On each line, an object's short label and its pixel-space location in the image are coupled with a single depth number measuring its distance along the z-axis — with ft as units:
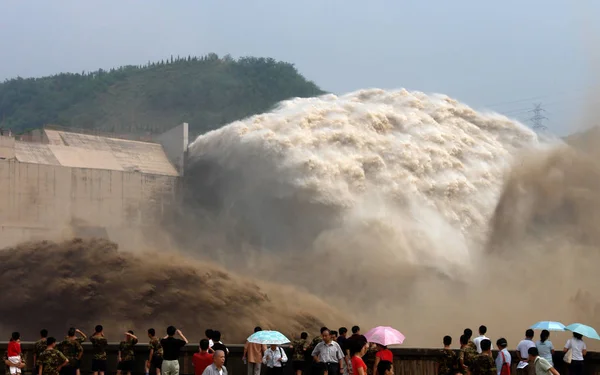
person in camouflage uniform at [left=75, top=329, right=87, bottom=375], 48.37
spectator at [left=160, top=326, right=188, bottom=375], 43.27
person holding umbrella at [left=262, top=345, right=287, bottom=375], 47.32
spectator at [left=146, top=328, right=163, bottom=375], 48.88
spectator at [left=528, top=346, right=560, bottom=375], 38.11
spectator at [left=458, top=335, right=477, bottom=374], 40.59
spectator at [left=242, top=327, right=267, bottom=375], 48.14
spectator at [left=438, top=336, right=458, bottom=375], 41.56
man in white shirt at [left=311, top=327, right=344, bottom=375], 44.80
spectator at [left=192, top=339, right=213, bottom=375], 36.47
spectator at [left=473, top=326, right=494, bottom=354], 45.06
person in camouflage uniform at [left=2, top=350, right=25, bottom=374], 48.29
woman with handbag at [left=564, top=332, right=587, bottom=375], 46.75
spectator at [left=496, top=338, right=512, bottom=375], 41.29
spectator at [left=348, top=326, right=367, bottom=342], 37.94
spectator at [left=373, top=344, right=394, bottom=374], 38.24
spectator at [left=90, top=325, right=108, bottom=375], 50.01
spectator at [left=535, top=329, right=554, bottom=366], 45.60
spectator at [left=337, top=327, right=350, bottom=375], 40.52
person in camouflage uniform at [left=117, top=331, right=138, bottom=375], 51.37
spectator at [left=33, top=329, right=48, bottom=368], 46.24
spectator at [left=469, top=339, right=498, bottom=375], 37.83
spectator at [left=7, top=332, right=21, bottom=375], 48.47
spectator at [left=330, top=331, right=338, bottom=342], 48.08
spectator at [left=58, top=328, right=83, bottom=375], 47.47
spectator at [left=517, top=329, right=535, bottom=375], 45.57
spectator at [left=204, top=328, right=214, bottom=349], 43.36
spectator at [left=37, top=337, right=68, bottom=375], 44.27
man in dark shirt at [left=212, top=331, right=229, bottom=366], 40.24
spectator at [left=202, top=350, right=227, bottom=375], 31.55
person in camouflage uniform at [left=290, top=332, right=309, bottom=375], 49.96
